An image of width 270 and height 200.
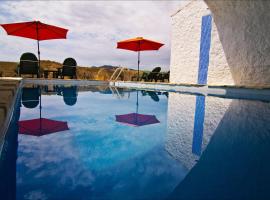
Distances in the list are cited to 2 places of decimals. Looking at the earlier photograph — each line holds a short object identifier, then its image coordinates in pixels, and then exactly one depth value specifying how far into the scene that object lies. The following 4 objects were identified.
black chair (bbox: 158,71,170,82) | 14.21
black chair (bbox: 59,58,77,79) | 10.89
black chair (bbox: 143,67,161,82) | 13.47
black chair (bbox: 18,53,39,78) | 9.65
